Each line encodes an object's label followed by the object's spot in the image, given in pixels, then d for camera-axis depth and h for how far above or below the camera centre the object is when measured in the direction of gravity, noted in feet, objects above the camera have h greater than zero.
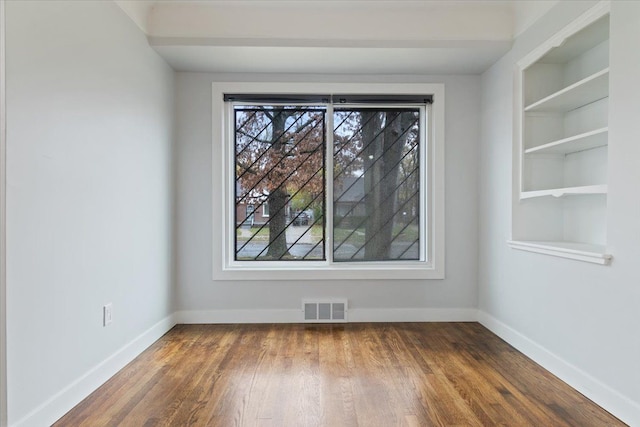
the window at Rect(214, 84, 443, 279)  11.50 +0.75
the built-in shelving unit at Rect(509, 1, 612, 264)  7.65 +1.33
